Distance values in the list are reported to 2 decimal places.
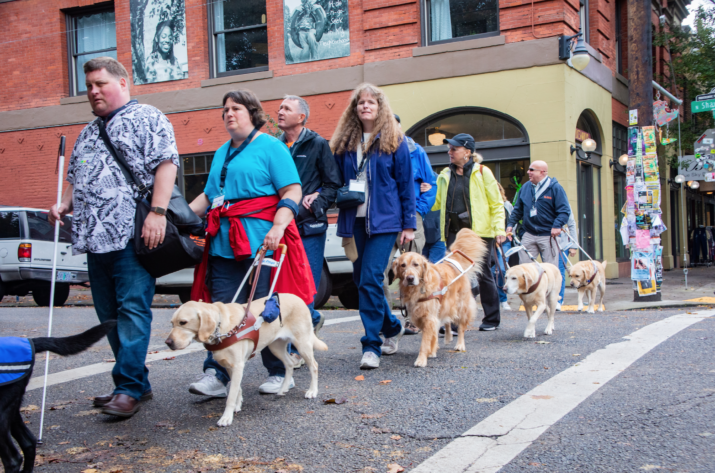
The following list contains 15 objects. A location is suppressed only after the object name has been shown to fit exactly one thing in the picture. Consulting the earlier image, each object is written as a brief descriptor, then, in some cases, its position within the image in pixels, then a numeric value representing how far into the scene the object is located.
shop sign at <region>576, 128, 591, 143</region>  13.89
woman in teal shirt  3.92
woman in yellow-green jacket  6.65
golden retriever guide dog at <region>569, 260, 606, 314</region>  8.71
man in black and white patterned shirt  3.59
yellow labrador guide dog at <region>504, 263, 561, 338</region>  6.22
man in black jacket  4.74
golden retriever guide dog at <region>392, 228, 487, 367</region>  5.00
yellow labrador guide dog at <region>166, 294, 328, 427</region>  3.33
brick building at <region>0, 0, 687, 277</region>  12.95
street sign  12.74
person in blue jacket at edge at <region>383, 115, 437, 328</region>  5.77
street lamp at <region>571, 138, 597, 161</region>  13.18
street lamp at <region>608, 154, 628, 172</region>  14.29
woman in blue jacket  4.83
